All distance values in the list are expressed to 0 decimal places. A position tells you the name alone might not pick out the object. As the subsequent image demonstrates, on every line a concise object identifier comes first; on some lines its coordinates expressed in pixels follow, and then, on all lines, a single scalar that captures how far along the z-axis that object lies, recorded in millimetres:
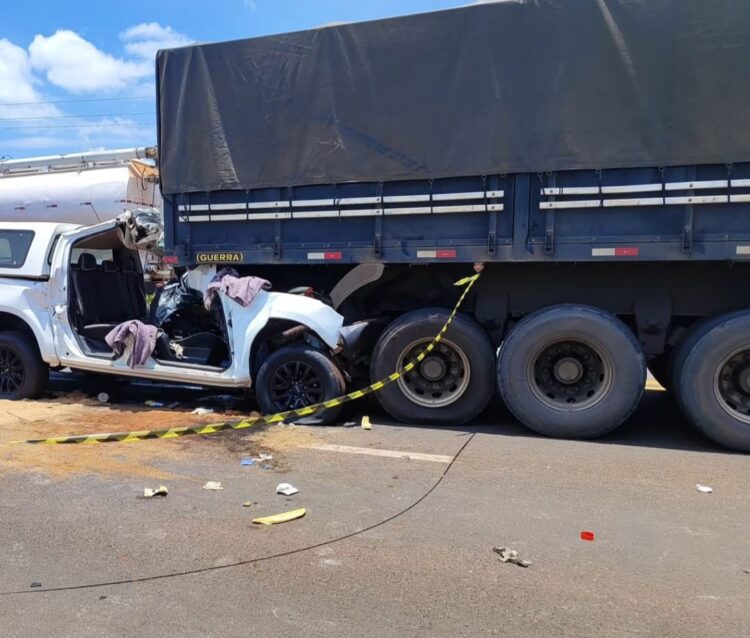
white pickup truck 6500
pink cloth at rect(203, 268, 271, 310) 6590
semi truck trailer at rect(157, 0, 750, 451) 5441
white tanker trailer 12141
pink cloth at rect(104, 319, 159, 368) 6812
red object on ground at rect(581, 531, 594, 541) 3773
